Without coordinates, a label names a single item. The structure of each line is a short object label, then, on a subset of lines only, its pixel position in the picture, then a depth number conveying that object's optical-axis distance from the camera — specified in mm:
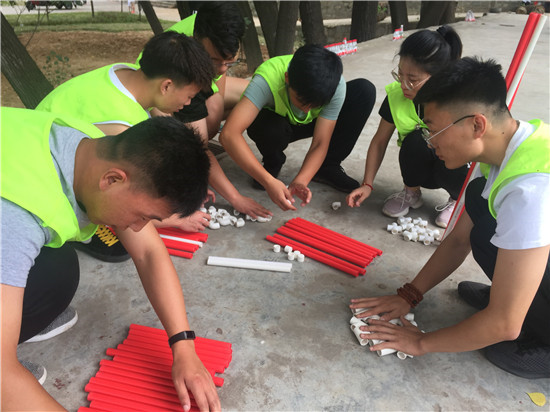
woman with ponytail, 2346
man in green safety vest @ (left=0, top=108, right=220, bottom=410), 1132
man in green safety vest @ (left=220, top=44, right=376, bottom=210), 2398
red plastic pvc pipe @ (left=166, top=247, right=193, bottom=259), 2348
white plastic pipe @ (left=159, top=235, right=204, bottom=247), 2434
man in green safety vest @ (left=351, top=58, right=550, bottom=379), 1390
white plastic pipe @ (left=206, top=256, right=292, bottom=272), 2293
